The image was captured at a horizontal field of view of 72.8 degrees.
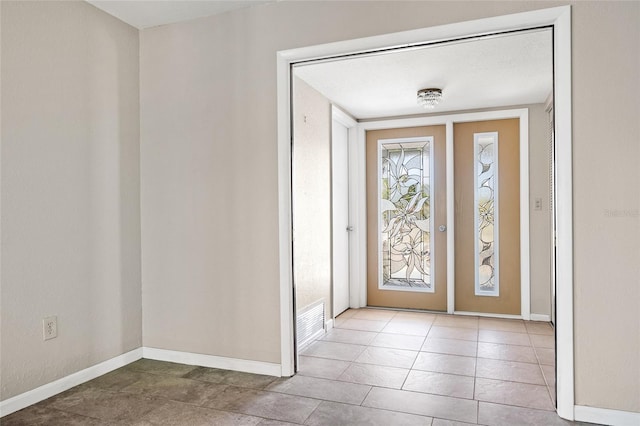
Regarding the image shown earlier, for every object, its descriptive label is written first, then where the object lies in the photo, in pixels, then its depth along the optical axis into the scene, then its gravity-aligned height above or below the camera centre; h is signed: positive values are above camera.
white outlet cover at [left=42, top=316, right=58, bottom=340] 2.53 -0.70
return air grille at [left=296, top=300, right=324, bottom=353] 3.43 -0.98
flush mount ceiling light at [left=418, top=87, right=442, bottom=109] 3.86 +0.98
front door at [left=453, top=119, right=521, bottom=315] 4.40 -0.13
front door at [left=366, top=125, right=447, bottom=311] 4.67 -0.15
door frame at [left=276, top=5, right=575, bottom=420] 2.25 +0.41
